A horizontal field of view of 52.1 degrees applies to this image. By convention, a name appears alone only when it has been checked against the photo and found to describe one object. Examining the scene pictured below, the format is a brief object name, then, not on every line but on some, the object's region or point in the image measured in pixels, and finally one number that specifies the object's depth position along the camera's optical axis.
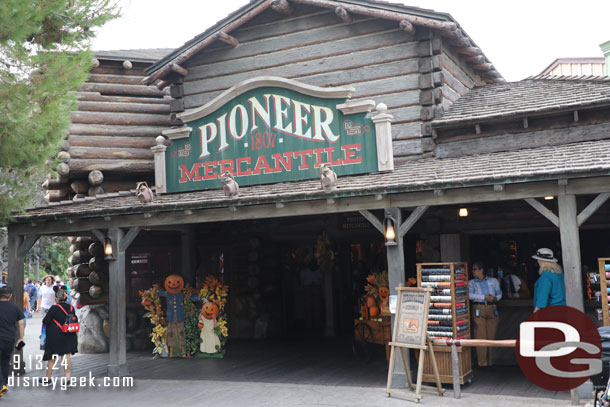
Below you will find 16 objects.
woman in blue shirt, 8.59
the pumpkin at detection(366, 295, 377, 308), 11.25
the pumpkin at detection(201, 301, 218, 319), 12.41
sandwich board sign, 8.30
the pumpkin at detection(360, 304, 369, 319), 11.38
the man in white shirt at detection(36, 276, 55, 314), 13.70
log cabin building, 9.12
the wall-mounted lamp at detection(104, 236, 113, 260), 10.94
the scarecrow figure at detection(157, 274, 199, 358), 12.71
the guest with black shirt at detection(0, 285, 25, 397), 9.20
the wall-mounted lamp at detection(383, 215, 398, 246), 9.01
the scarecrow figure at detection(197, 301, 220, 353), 12.43
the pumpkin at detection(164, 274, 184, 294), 12.68
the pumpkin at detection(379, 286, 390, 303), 10.96
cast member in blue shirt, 9.93
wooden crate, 8.88
